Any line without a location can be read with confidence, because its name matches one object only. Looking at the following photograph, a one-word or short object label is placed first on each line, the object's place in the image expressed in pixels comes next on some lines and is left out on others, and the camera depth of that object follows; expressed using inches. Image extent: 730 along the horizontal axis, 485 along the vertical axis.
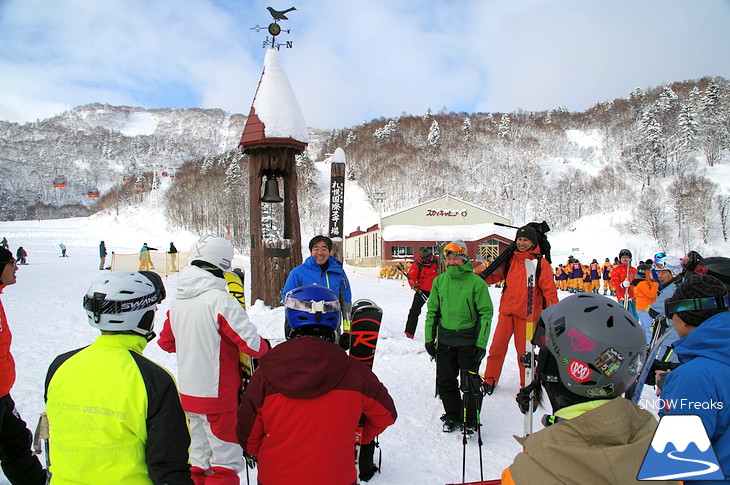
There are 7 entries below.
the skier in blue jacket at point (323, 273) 178.4
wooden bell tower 298.4
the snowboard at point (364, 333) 121.9
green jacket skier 165.2
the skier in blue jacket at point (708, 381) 62.9
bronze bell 300.4
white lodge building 1520.7
